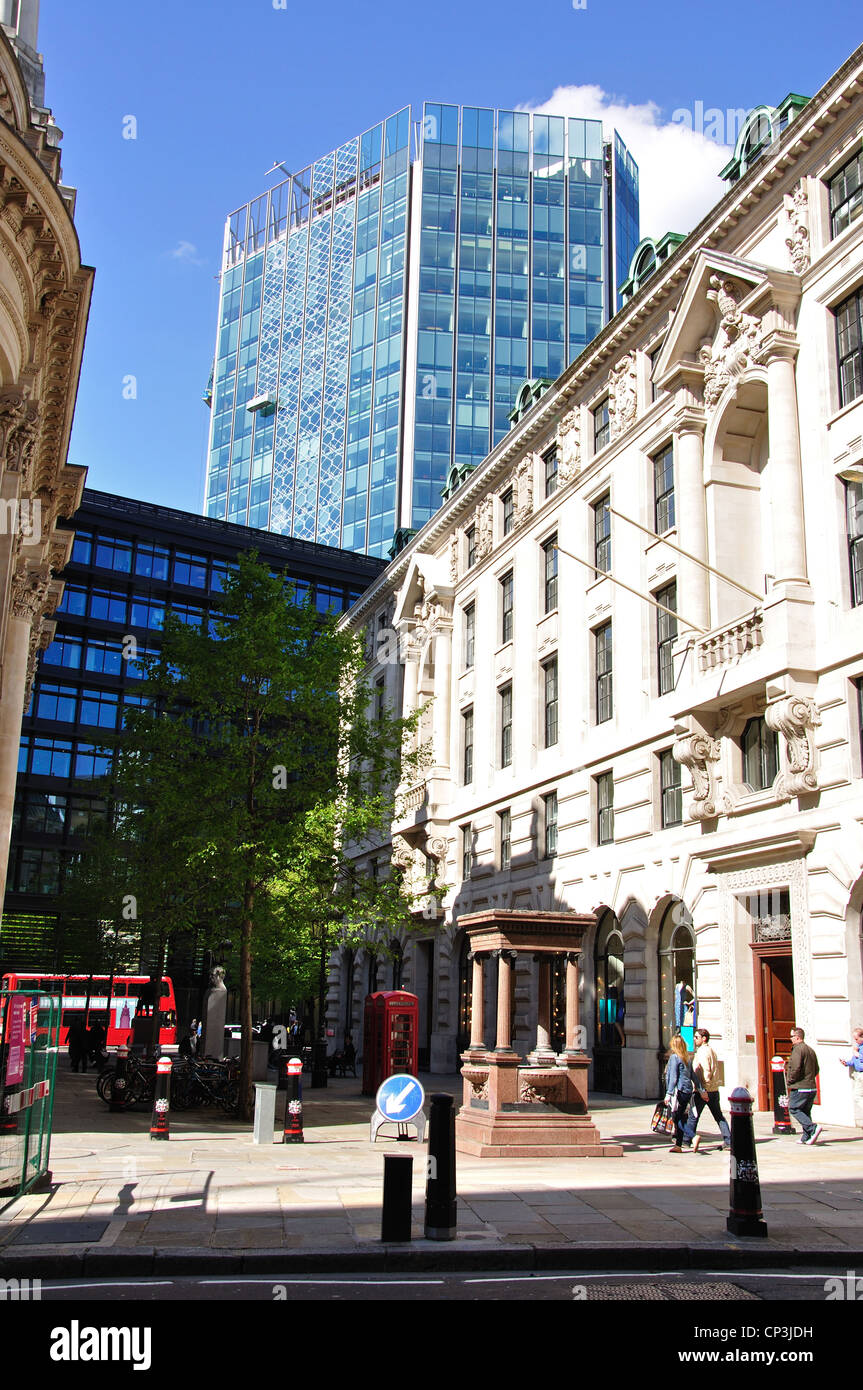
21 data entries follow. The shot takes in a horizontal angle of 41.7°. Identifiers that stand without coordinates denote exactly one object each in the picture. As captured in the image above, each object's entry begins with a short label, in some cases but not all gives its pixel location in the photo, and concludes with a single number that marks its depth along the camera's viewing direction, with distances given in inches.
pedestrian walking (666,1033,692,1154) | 673.0
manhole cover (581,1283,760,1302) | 308.2
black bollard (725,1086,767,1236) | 392.5
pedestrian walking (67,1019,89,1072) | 1552.7
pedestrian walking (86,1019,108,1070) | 1606.8
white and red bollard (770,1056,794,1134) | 761.0
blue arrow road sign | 482.9
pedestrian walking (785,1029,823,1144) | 692.7
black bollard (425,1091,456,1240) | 381.7
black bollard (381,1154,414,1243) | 377.4
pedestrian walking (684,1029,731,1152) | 690.8
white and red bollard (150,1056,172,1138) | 699.4
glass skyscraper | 4104.3
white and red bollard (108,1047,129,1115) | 925.2
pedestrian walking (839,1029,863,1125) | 709.9
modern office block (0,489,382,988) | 2800.2
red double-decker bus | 1961.1
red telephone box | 1037.8
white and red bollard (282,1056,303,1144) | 685.9
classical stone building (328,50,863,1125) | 836.6
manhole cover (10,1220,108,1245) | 371.9
